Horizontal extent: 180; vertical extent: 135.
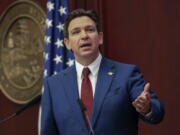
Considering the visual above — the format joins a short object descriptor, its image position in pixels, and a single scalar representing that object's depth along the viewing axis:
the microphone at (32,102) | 4.05
